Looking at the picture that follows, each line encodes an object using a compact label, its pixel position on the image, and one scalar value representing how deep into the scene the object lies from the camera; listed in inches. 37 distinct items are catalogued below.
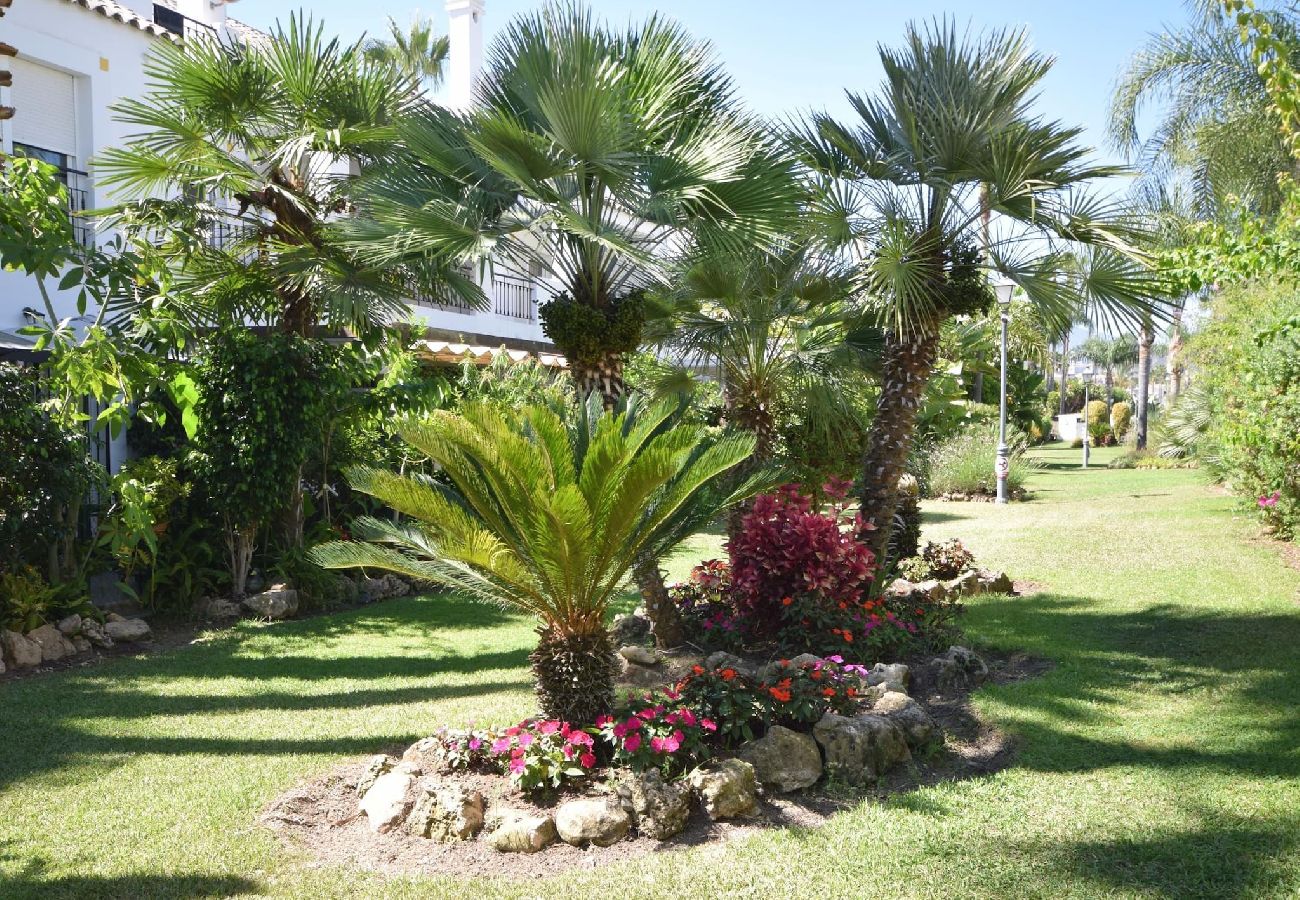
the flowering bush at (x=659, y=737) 200.7
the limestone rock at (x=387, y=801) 193.6
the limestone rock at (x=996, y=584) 428.8
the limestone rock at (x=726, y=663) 270.2
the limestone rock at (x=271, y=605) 398.0
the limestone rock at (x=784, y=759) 206.2
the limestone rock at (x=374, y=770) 211.0
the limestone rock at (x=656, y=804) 186.7
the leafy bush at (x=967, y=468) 831.7
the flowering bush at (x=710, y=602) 320.5
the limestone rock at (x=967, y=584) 418.0
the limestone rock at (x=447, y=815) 188.5
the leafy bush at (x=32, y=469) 320.2
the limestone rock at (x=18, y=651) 316.2
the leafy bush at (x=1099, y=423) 1664.6
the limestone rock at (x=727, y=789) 193.6
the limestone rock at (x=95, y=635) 346.3
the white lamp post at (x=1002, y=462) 767.7
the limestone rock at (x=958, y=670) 280.1
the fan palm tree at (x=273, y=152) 380.2
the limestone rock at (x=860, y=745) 210.8
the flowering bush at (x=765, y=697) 218.8
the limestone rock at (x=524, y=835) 184.1
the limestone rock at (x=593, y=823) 184.7
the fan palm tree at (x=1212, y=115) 764.0
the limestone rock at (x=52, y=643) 327.0
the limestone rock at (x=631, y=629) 349.4
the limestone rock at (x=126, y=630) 354.9
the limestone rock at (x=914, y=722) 224.7
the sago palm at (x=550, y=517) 203.3
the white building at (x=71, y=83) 482.0
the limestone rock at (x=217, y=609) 396.5
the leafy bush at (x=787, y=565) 307.0
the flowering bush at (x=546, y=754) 198.8
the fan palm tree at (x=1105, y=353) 3282.5
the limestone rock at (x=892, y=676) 259.9
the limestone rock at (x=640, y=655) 301.0
